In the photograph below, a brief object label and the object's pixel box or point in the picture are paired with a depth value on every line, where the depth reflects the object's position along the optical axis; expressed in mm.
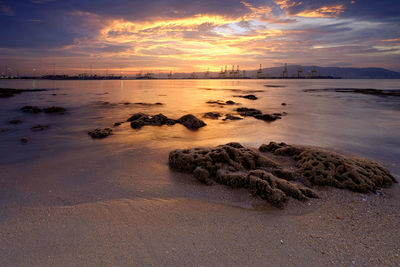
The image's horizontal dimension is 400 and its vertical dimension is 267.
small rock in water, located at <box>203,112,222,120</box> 12705
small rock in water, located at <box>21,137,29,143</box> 7440
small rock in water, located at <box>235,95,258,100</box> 26964
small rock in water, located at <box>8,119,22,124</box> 11156
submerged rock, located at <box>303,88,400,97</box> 30647
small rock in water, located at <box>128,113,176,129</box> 9922
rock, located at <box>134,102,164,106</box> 20788
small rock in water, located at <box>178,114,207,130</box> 10055
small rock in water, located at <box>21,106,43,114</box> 14633
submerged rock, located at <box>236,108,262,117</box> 13711
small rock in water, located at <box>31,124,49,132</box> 9397
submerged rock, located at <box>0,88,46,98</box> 25475
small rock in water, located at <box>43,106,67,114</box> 14854
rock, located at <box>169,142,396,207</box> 3573
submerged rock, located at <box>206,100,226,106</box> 21094
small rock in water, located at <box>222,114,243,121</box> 12301
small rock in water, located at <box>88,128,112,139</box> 8188
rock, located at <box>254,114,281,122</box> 12247
